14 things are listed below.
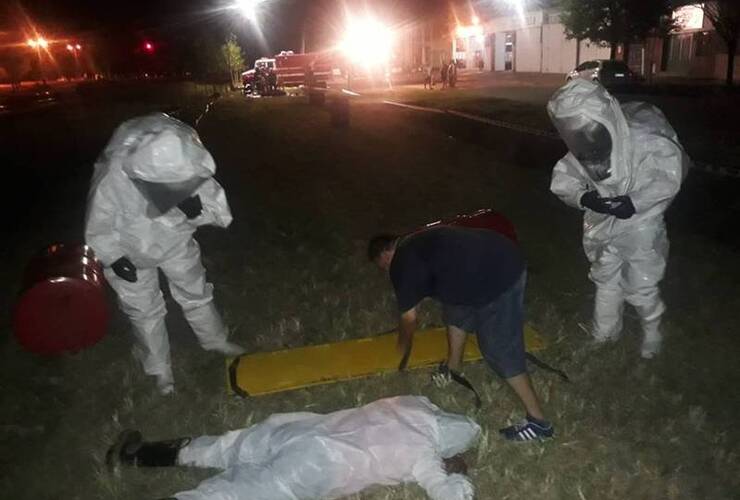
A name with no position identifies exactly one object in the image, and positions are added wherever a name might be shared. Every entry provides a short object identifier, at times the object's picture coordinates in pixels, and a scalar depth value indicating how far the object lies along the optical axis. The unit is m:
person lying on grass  3.12
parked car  26.45
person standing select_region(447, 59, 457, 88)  28.90
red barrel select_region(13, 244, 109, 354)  4.39
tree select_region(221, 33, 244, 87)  42.62
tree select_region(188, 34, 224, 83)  40.09
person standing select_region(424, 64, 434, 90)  29.48
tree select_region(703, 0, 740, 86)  26.17
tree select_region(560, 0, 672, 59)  29.12
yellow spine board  4.36
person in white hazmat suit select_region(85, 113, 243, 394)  3.76
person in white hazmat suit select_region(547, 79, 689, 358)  3.83
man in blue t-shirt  3.25
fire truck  32.94
